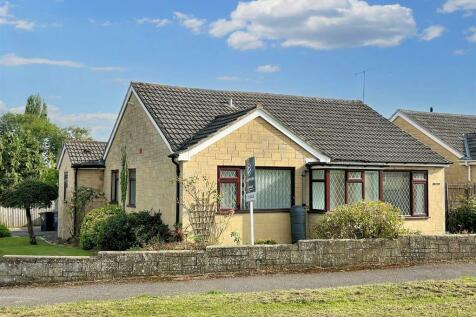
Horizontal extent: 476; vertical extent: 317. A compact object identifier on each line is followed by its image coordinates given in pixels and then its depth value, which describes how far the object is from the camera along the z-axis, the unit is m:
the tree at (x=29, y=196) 23.50
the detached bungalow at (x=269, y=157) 17.64
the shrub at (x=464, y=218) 21.69
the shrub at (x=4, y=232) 26.36
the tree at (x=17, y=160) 46.50
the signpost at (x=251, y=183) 14.11
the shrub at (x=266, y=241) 17.32
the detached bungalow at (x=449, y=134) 28.08
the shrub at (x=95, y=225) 19.20
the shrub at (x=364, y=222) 14.59
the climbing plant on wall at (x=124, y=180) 21.88
